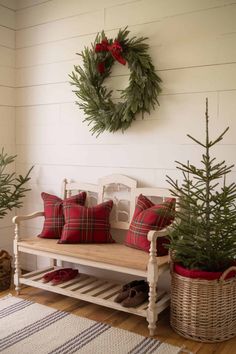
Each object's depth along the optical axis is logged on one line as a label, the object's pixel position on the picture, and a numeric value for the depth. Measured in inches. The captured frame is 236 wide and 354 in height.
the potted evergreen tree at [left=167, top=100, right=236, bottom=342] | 84.7
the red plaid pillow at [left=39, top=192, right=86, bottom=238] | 117.5
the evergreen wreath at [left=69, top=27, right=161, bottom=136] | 107.5
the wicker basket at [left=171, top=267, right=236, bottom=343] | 86.4
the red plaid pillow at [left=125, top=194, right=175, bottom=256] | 98.3
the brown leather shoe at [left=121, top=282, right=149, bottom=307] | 94.0
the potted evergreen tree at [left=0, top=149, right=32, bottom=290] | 120.0
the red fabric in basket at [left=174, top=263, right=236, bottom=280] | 85.8
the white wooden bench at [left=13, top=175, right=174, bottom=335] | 90.9
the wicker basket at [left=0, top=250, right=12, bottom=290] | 119.1
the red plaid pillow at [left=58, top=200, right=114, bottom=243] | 109.7
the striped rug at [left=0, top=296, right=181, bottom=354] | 84.6
